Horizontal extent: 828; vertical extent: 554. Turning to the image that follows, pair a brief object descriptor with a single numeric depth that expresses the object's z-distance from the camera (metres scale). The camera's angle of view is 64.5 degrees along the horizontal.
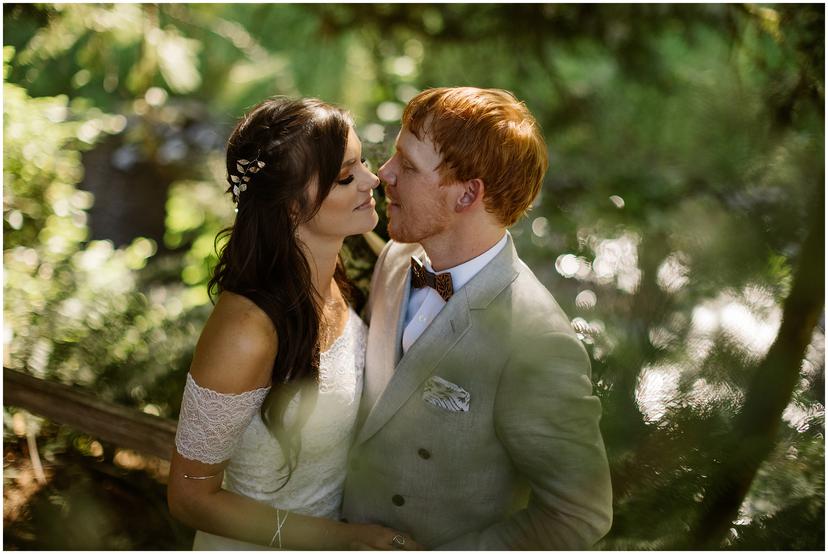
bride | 1.44
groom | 1.36
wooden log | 1.81
